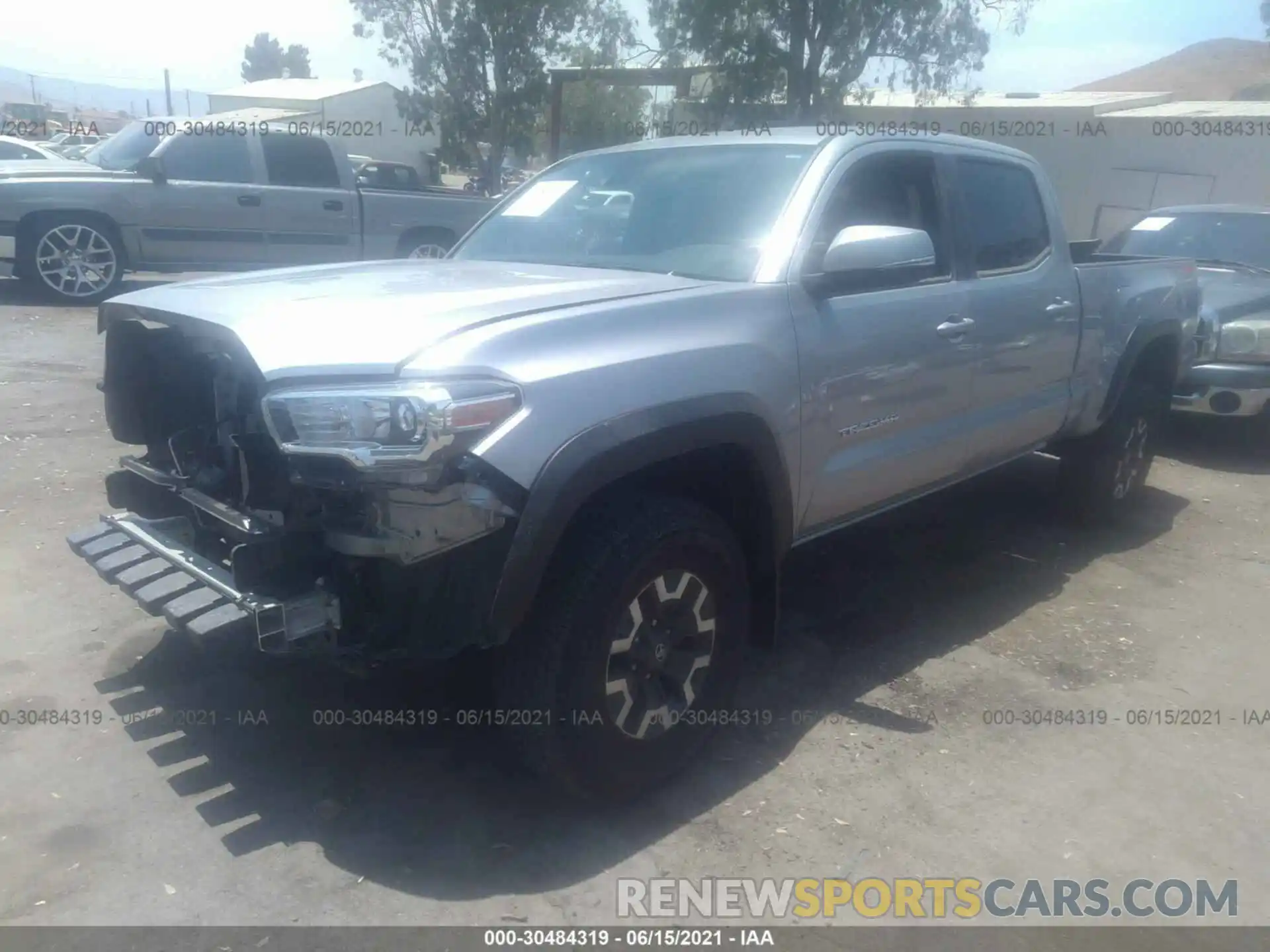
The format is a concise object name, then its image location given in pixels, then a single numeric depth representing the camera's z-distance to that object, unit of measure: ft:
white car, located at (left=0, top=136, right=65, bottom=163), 57.62
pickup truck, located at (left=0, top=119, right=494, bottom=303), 34.76
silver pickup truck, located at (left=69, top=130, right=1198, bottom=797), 8.80
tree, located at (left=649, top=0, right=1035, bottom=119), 67.05
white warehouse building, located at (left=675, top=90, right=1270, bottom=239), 55.72
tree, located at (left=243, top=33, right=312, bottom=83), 293.64
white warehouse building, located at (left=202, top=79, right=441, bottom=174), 133.90
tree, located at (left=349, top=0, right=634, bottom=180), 81.05
